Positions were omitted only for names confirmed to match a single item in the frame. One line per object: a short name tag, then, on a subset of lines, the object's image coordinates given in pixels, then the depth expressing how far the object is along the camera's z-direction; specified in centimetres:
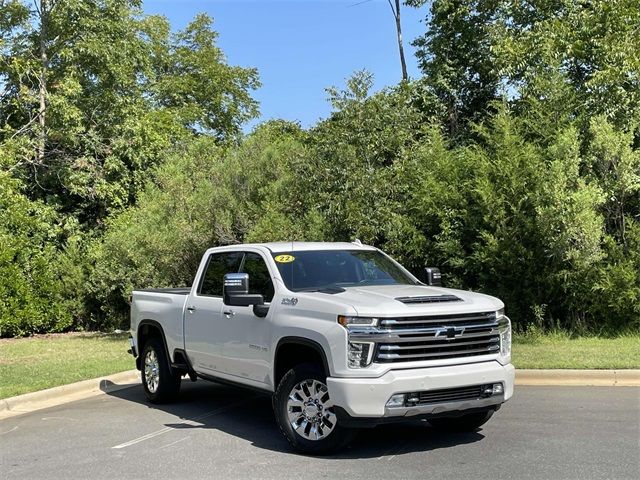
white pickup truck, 569
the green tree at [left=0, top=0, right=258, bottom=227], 2095
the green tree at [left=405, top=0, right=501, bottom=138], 2250
